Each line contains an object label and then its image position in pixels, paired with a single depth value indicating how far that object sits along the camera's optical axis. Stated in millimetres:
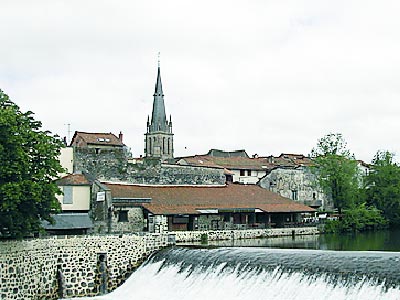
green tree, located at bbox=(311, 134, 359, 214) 61469
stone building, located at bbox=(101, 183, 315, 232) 43406
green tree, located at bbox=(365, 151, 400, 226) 61969
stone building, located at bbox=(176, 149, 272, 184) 78250
